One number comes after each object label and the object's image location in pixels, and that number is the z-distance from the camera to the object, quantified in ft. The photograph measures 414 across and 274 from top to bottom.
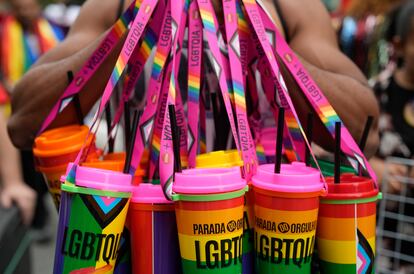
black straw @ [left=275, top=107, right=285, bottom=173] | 4.61
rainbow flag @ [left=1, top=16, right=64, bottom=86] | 15.01
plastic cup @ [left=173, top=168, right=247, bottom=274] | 4.44
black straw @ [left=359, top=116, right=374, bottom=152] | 4.99
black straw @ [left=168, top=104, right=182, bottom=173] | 4.56
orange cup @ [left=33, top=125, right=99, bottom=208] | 4.98
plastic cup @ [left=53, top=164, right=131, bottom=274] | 4.51
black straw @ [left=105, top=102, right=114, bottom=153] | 5.21
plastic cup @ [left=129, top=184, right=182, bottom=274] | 4.62
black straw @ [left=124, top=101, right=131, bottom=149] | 5.08
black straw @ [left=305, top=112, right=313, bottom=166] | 4.83
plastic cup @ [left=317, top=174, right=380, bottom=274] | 4.71
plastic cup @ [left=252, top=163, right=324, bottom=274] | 4.54
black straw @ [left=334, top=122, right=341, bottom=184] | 4.75
